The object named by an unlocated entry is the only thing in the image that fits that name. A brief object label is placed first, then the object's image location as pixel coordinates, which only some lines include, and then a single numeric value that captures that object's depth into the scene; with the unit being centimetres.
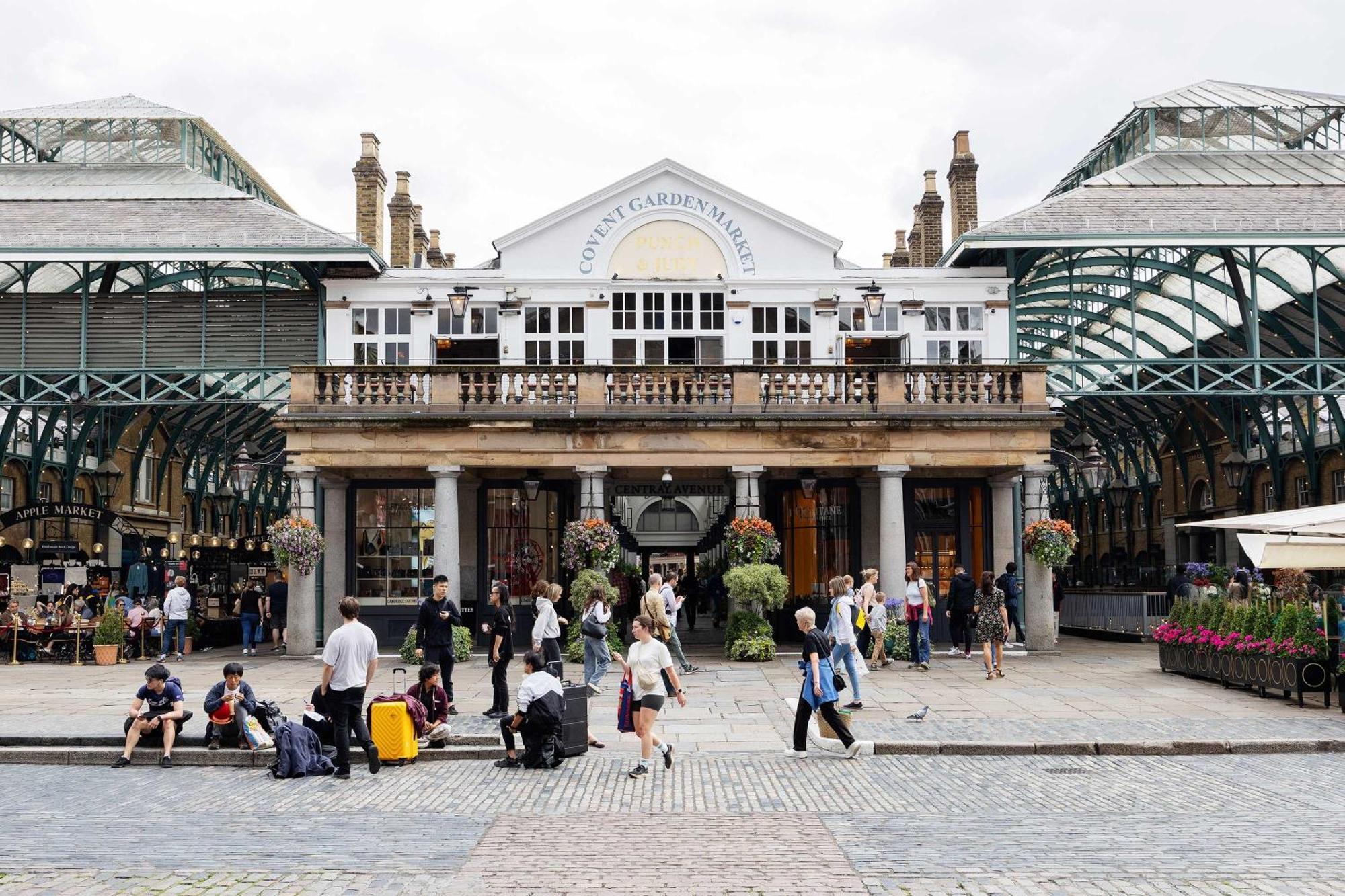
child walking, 2195
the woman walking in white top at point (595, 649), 1800
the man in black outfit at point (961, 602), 2261
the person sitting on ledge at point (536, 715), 1277
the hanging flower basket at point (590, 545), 2348
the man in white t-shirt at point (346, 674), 1270
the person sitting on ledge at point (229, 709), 1392
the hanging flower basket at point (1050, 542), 2398
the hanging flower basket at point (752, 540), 2367
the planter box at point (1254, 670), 1680
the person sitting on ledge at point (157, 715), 1349
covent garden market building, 2436
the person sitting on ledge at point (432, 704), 1401
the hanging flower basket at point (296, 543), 2373
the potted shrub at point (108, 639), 2423
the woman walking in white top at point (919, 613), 2184
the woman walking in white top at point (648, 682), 1243
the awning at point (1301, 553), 1750
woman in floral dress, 2034
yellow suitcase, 1333
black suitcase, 1345
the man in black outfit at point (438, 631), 1592
